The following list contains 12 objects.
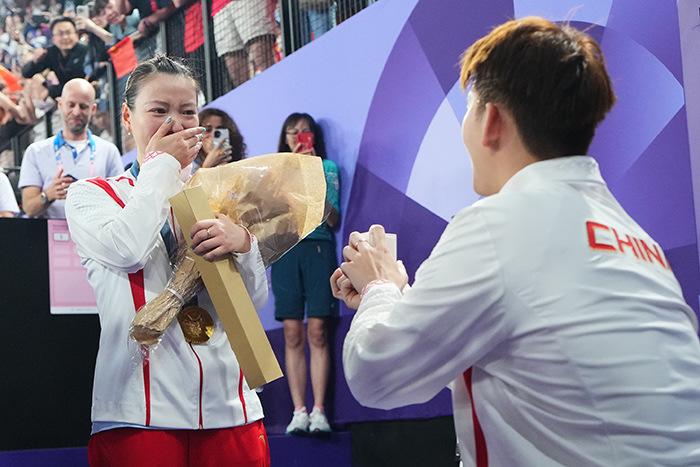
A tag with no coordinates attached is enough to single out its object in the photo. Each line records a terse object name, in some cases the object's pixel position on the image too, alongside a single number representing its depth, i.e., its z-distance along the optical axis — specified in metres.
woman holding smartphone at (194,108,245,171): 6.06
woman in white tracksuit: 2.20
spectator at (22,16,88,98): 8.23
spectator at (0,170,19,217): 5.64
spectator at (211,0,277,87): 6.90
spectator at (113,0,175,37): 8.16
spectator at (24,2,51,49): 9.19
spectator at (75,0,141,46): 8.80
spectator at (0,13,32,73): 9.51
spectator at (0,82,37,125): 7.00
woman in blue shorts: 5.64
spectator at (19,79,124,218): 5.98
